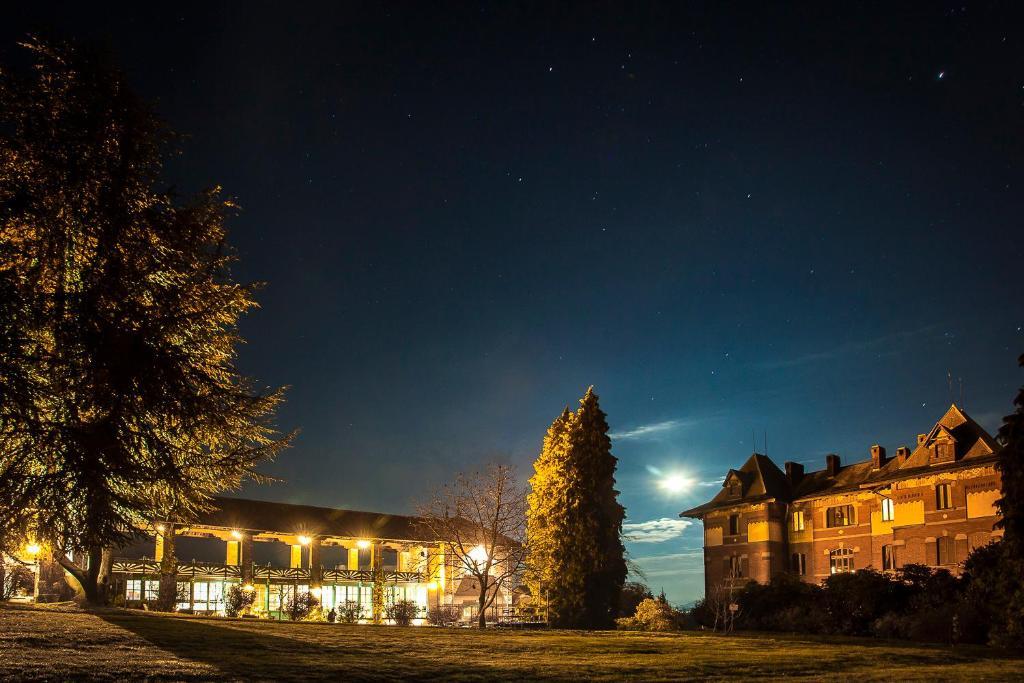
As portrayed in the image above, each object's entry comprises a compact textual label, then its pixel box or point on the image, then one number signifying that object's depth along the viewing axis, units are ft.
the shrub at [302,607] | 114.50
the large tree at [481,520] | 116.78
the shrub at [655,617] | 108.37
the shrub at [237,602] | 111.65
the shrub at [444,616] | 130.91
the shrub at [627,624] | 110.73
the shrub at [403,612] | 118.73
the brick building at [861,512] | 138.92
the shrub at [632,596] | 129.59
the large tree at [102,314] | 53.88
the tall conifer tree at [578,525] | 122.83
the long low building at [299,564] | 141.79
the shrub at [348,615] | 118.83
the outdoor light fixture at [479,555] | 115.85
